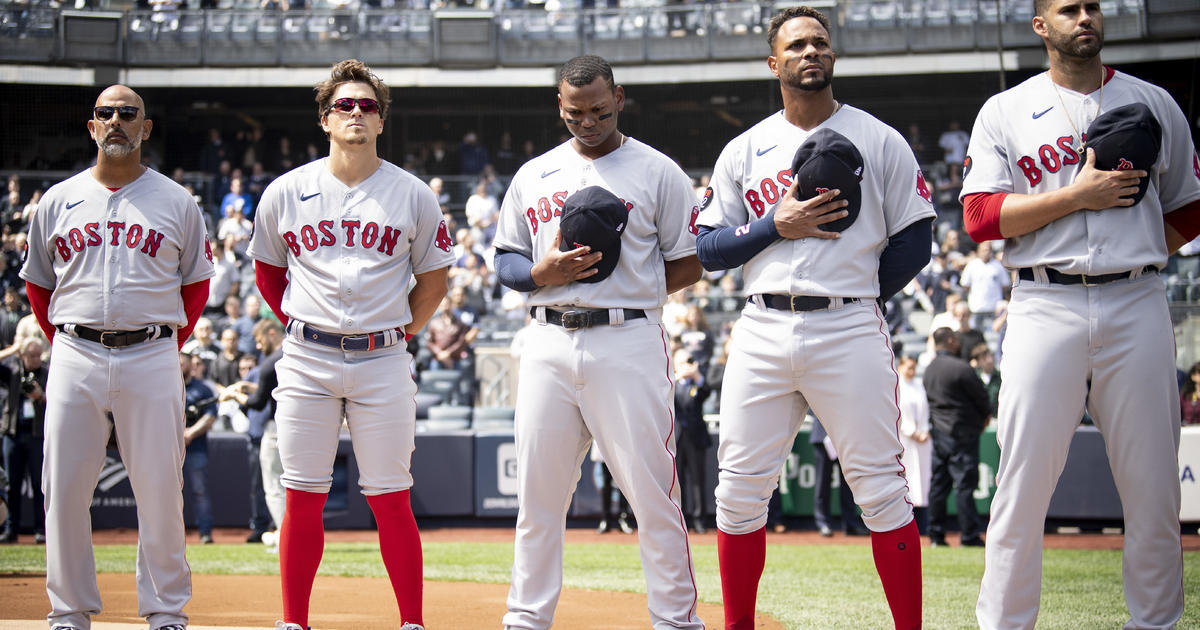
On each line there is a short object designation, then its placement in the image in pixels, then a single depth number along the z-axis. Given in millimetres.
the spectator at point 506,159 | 23719
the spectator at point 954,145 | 21306
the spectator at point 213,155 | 22605
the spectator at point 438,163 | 23500
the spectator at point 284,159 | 23969
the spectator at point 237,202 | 18181
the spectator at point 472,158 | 22781
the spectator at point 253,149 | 22909
